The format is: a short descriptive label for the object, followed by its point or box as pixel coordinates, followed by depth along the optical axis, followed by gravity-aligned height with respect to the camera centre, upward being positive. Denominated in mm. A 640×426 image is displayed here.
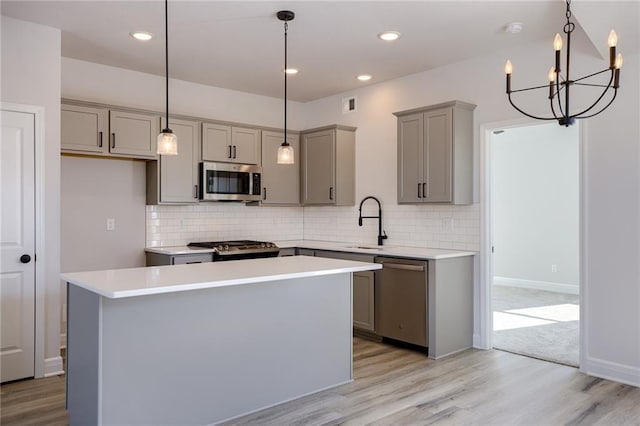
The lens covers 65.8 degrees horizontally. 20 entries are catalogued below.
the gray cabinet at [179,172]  4980 +453
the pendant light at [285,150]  3525 +468
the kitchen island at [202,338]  2568 -730
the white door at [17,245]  3672 -223
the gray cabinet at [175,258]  4738 -420
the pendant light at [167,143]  2979 +443
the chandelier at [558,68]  2043 +646
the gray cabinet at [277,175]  5809 +489
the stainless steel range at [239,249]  4980 -350
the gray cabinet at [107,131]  4359 +784
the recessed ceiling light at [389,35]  3979 +1469
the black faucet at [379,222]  5453 -74
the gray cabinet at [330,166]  5691 +587
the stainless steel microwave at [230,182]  5246 +373
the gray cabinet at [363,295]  4863 -797
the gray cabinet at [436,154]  4500 +579
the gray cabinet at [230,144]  5293 +799
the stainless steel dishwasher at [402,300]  4387 -787
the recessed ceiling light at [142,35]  3992 +1475
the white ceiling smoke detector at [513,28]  3754 +1450
